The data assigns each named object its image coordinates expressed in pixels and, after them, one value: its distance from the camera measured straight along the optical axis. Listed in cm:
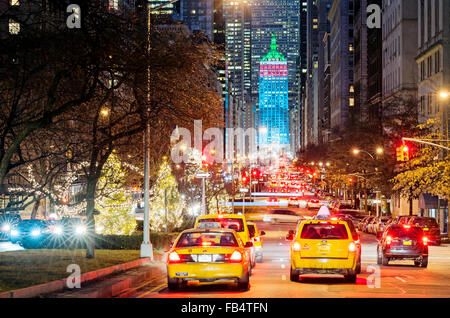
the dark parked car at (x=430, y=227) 4928
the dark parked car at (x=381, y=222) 5817
